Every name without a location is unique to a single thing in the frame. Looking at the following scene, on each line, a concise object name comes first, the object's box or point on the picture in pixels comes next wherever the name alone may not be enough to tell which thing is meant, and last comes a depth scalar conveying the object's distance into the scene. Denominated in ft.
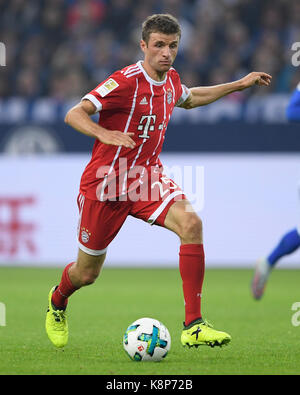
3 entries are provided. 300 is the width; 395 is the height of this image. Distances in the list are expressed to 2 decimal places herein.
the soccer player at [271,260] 56.18
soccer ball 35.63
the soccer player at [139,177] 37.42
